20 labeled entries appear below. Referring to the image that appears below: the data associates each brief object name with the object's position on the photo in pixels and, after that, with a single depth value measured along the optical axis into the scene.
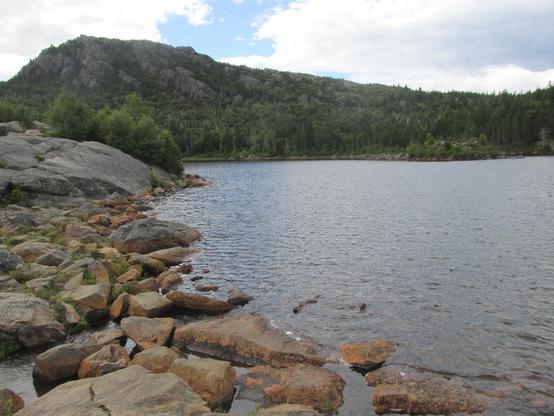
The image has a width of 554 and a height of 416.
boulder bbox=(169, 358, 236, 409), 14.38
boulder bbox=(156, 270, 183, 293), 26.76
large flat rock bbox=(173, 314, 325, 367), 17.45
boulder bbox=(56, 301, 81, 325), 20.15
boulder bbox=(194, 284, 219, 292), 26.55
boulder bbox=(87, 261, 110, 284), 25.28
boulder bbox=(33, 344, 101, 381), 15.91
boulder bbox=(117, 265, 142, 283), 26.52
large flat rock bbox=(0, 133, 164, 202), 50.06
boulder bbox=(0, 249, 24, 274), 24.58
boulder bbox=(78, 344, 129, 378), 15.54
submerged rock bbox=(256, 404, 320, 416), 12.05
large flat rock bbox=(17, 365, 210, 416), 11.84
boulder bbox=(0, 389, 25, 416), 12.76
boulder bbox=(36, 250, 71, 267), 27.11
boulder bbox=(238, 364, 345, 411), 14.37
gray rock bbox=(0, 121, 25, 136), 65.81
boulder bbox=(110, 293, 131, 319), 21.86
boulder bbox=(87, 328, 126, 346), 17.98
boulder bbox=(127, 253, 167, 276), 30.03
